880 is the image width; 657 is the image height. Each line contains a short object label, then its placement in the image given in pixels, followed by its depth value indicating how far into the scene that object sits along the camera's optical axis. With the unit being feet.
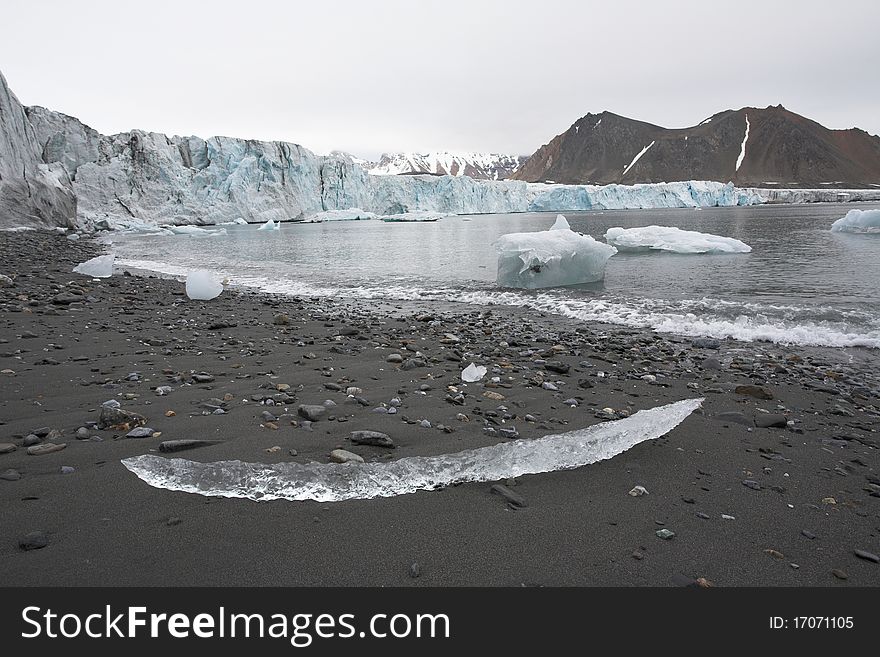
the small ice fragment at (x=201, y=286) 29.60
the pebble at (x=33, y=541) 5.90
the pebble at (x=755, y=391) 13.66
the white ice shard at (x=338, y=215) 198.29
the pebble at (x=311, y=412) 10.87
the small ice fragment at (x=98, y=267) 35.94
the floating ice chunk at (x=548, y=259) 37.78
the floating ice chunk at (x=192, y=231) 122.14
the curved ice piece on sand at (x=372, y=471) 7.62
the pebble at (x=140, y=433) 9.39
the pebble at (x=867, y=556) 6.53
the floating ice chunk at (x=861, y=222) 82.38
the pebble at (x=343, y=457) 8.75
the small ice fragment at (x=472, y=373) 14.39
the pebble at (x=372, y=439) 9.57
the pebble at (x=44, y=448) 8.44
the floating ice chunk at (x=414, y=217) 187.83
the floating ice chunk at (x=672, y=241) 57.26
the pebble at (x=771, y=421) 11.53
